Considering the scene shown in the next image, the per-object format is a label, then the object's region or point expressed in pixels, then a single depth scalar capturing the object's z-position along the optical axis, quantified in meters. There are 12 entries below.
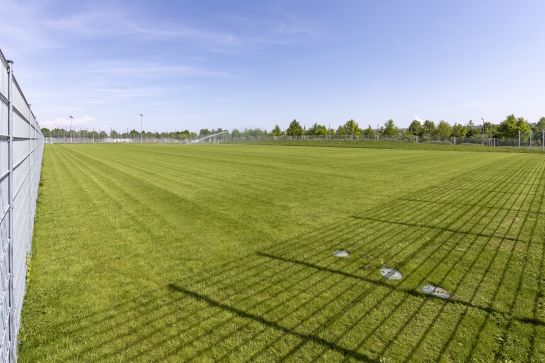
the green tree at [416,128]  95.56
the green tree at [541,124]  83.50
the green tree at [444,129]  88.50
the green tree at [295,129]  114.12
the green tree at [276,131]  127.94
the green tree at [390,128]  91.88
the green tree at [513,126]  69.44
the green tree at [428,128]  95.06
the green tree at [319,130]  112.75
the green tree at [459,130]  85.56
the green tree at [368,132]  99.65
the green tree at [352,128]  103.06
